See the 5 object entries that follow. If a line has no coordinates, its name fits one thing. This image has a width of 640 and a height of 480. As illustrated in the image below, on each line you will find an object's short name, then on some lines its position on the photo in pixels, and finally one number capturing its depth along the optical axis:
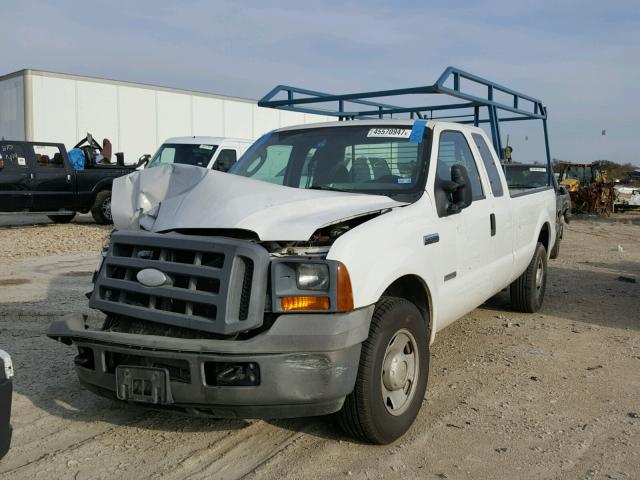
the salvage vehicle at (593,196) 22.98
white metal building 21.50
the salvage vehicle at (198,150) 14.30
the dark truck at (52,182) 14.02
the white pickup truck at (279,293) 3.18
